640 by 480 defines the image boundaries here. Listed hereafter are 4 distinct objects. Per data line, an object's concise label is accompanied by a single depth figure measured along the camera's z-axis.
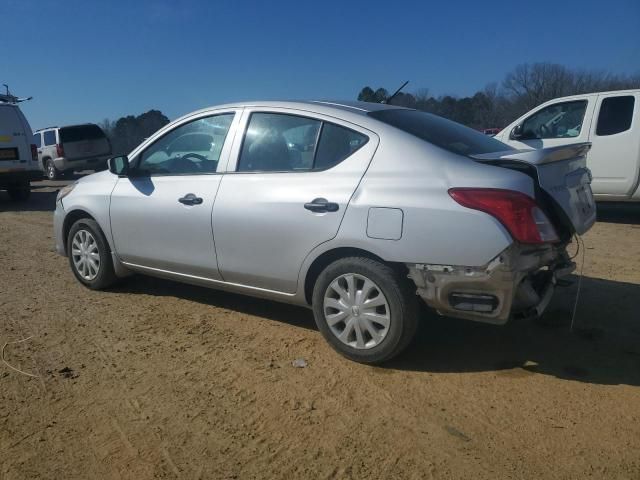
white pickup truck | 8.29
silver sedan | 3.10
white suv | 19.56
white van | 11.84
